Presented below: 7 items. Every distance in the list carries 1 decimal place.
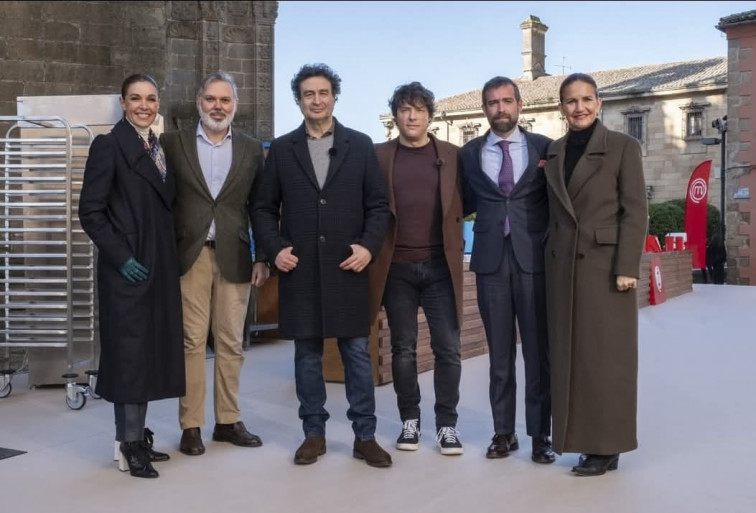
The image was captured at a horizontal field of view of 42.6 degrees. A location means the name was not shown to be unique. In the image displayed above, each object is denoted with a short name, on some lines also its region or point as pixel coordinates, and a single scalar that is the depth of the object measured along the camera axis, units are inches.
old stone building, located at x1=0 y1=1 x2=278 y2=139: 498.9
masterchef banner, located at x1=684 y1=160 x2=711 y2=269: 835.4
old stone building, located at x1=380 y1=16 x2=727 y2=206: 1567.4
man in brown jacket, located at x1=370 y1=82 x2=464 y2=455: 191.9
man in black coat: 187.0
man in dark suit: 187.6
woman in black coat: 176.4
